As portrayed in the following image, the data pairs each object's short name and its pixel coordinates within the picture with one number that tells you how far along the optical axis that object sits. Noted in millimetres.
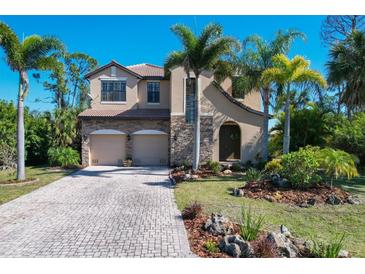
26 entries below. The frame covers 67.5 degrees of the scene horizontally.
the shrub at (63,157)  20339
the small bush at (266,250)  5573
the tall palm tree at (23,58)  13367
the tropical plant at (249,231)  6430
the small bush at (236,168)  19130
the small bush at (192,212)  8312
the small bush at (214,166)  17645
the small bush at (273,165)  15075
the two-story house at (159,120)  20578
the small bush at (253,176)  13606
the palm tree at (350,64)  19188
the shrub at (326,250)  5473
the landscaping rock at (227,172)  17861
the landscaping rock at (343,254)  5660
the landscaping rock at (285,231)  6852
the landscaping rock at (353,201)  10320
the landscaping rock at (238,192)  11531
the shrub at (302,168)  11516
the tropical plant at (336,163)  11759
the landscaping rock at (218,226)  6880
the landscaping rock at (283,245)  5753
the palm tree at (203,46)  16078
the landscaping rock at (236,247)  5691
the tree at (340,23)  27531
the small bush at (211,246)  5943
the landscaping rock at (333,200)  10294
